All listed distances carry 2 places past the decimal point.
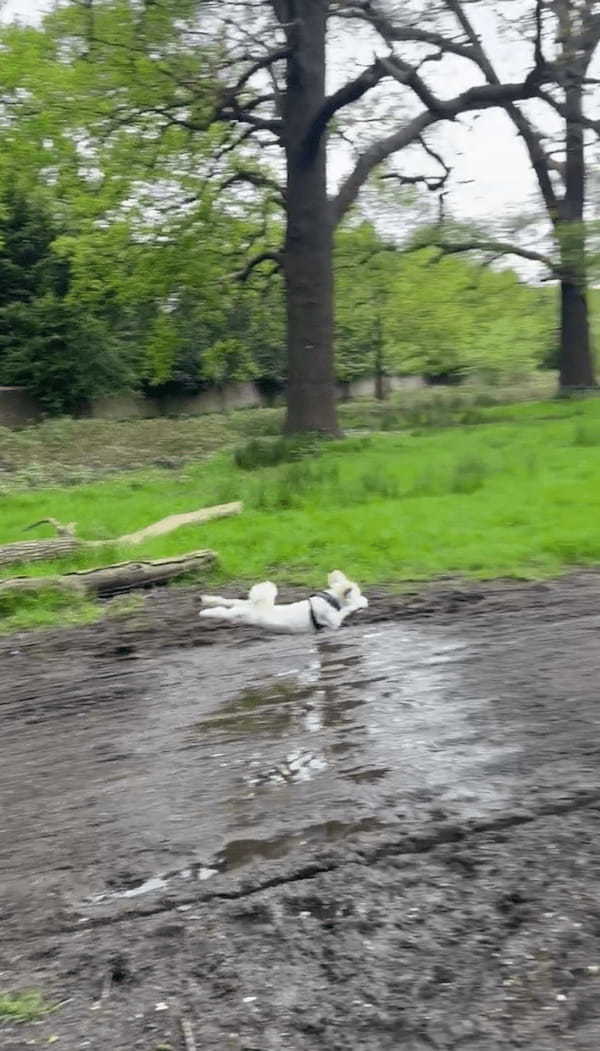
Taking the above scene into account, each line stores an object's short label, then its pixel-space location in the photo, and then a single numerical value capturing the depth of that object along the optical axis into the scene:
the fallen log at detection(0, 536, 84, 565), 10.50
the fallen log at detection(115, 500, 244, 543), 11.70
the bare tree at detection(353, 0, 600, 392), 17.64
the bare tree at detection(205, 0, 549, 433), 18.34
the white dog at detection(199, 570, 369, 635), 7.97
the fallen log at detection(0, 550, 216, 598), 9.34
